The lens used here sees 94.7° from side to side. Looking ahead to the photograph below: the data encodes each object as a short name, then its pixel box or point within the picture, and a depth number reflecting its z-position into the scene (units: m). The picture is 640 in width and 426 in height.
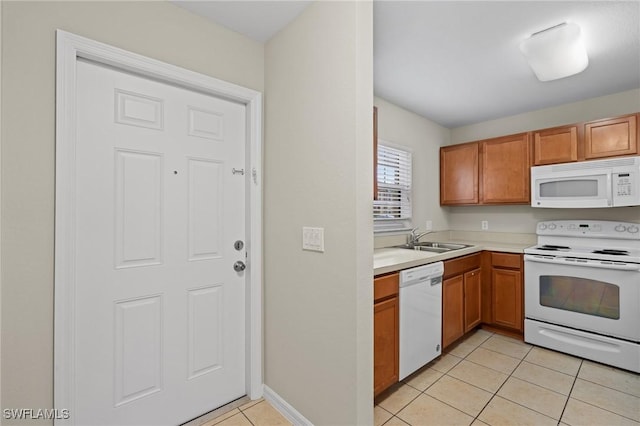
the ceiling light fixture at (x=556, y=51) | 1.85
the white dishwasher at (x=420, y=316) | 2.05
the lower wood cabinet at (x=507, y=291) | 2.89
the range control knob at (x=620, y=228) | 2.71
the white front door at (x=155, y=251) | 1.45
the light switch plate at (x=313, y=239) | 1.60
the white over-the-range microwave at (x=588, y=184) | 2.49
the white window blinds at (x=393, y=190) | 3.11
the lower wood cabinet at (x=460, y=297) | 2.49
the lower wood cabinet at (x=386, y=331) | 1.86
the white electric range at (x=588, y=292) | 2.30
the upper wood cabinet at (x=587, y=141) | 2.55
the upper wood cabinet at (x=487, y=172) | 3.20
